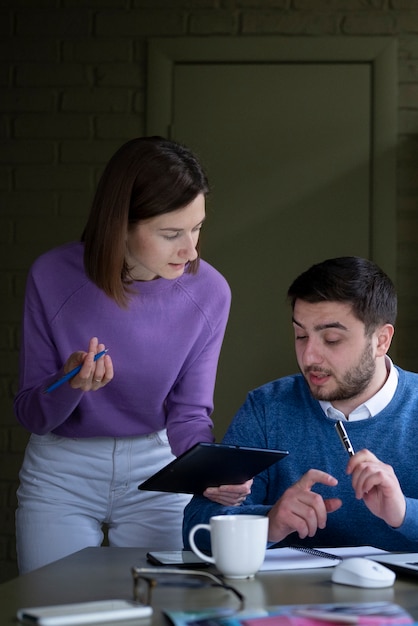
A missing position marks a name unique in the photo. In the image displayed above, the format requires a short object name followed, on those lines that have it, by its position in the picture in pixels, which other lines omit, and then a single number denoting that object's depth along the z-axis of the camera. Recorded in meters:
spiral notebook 2.36
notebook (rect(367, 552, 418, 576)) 2.28
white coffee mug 2.23
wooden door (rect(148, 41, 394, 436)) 4.81
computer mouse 2.19
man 2.71
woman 2.85
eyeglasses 2.10
